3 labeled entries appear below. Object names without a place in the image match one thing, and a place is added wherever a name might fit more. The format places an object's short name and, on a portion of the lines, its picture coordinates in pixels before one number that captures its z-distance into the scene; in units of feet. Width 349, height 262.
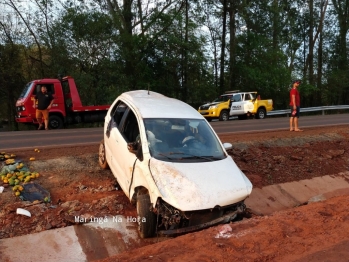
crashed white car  16.10
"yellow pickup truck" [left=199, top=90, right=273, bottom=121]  75.46
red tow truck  52.80
